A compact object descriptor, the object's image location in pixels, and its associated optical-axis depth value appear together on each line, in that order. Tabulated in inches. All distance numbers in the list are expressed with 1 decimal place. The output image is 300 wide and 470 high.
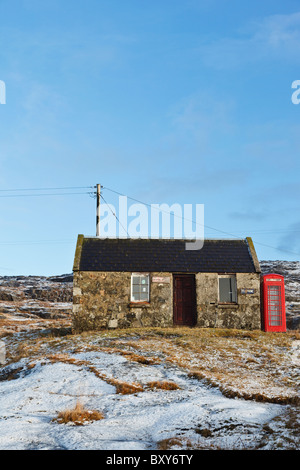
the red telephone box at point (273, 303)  824.9
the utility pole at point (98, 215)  1097.4
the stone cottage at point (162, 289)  818.8
